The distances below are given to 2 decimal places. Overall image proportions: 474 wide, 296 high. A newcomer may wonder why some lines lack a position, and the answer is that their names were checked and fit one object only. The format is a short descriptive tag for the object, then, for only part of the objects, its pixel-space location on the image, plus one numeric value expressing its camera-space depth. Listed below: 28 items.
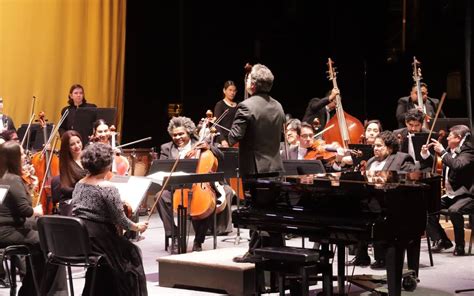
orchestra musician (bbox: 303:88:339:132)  16.94
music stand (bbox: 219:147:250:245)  13.02
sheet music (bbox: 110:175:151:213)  8.80
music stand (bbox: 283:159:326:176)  11.42
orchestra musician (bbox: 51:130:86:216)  10.16
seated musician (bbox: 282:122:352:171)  13.26
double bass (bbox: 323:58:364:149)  16.03
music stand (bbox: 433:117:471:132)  14.30
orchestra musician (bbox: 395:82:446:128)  16.46
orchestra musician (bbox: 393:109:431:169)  13.89
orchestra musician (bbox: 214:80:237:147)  17.07
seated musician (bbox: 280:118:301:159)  14.05
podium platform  9.58
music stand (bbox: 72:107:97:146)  14.75
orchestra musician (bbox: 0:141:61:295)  9.24
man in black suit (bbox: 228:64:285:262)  10.14
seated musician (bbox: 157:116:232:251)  13.07
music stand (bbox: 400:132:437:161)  13.57
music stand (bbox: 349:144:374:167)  12.73
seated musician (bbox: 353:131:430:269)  11.59
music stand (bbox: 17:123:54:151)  14.58
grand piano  8.48
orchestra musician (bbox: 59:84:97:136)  15.97
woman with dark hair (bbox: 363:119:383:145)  13.61
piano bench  8.56
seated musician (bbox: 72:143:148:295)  8.33
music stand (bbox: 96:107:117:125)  14.67
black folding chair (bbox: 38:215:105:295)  8.11
